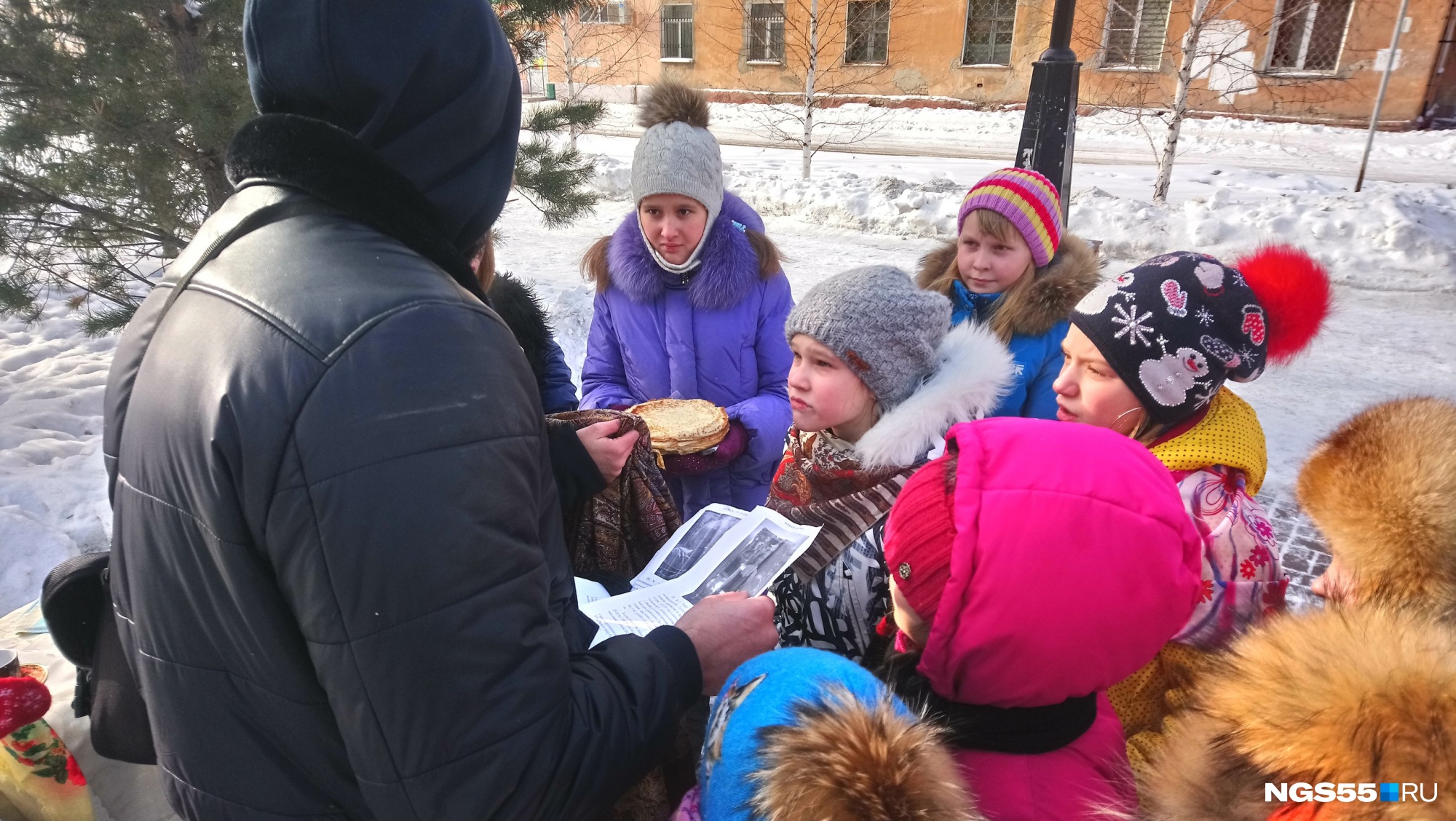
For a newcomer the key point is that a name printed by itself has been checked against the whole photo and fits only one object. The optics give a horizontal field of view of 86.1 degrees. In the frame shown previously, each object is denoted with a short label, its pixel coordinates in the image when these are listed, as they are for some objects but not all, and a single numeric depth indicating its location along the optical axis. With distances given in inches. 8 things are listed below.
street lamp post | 234.5
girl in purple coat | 114.0
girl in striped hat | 107.0
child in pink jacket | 43.0
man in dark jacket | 33.1
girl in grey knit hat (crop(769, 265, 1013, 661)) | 66.3
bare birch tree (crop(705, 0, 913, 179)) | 805.2
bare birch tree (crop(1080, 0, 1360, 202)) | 638.5
